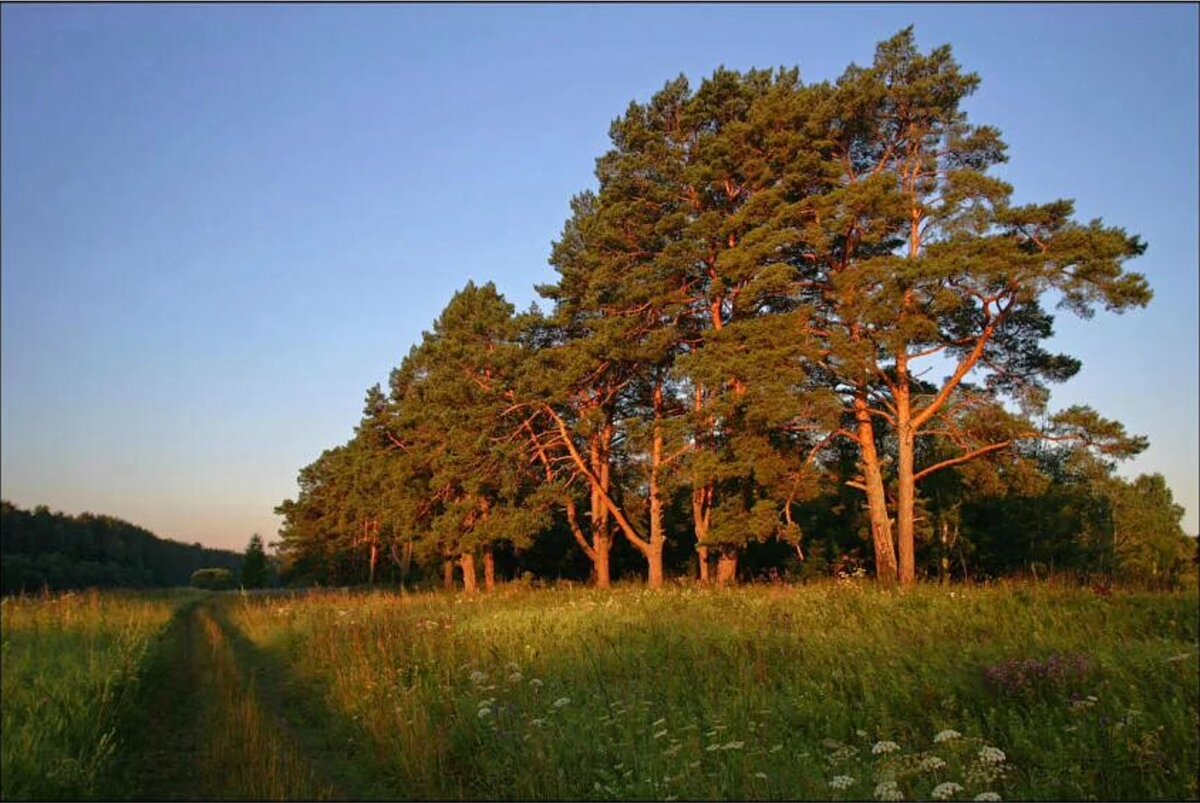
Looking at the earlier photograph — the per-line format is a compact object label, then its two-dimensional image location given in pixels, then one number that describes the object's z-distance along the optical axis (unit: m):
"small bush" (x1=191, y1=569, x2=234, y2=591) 95.38
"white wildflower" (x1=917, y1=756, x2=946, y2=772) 5.21
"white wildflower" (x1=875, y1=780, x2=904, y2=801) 4.93
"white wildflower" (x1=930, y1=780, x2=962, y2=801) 4.89
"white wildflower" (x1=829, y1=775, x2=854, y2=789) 5.11
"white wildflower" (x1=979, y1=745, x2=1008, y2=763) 5.30
